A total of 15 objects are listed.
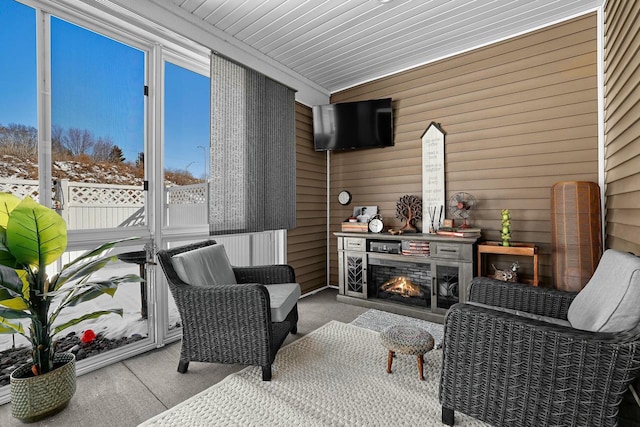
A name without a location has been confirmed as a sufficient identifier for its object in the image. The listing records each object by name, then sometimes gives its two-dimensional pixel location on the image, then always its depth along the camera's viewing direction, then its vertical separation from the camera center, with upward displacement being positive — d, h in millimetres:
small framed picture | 4008 +19
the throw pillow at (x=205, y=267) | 2137 -417
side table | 2658 -369
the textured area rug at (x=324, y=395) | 1636 -1168
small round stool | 1864 -859
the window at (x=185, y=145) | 2758 +714
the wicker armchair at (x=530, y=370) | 1203 -735
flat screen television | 3836 +1226
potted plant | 1543 -427
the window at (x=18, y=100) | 1873 +788
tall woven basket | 2377 -193
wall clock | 4258 +246
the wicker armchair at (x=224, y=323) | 1986 -760
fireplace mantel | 3006 -659
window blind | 2949 +719
